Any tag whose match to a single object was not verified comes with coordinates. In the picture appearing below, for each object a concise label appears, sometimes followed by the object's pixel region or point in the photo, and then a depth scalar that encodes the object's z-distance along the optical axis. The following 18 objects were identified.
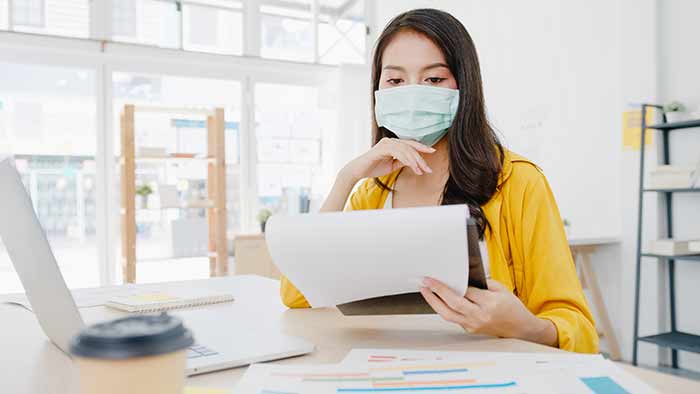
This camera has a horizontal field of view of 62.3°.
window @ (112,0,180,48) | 4.88
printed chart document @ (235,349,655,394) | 0.67
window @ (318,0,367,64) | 5.83
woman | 1.22
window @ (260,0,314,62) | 5.52
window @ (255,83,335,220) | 5.51
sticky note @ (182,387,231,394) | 0.70
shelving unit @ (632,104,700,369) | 3.31
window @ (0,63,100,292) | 4.56
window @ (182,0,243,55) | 5.18
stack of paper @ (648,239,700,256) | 3.28
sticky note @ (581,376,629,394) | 0.66
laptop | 0.73
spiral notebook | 1.35
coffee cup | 0.37
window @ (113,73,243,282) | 4.86
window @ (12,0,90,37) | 4.54
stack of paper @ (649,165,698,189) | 3.26
